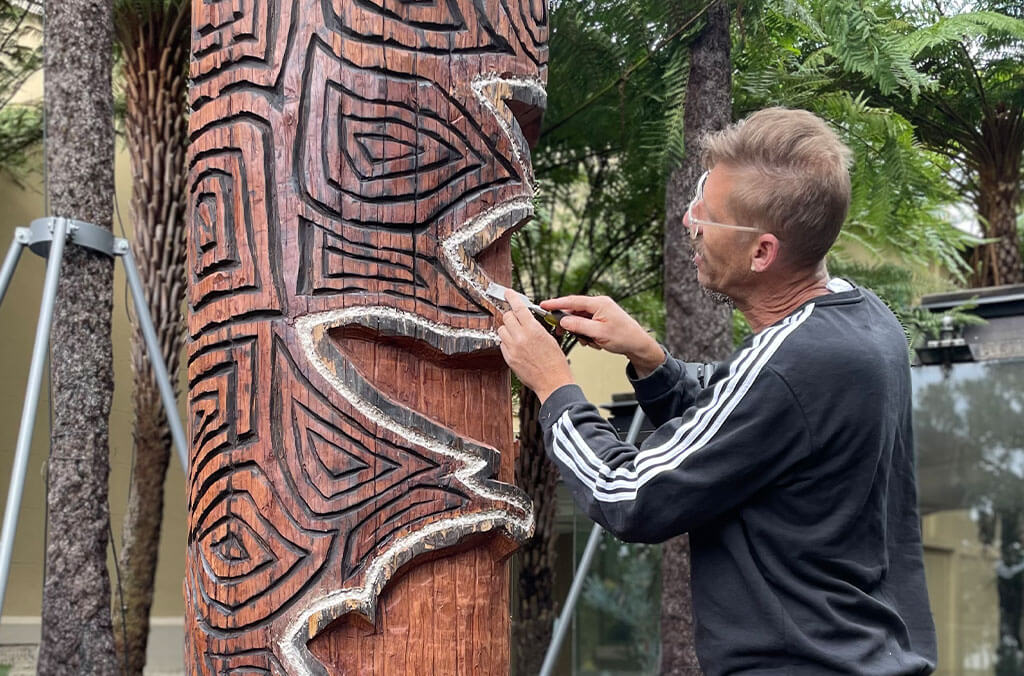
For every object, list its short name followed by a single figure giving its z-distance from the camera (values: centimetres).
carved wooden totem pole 214
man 172
